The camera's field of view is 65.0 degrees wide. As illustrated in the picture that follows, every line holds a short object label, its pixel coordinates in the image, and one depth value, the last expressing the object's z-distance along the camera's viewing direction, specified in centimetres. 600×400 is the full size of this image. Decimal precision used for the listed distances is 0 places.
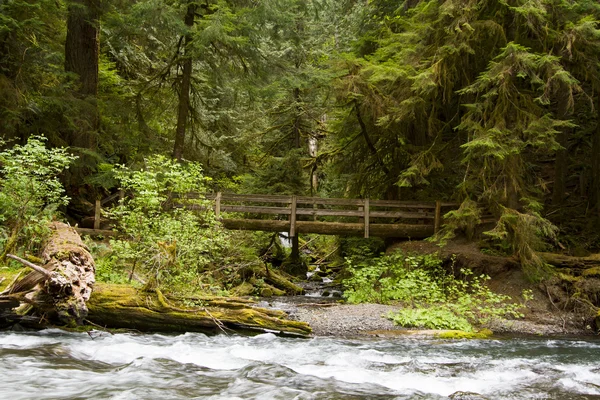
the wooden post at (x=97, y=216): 1359
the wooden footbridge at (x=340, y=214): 1413
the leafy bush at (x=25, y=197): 806
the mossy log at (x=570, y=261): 1109
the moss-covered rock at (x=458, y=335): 870
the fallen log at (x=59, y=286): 608
